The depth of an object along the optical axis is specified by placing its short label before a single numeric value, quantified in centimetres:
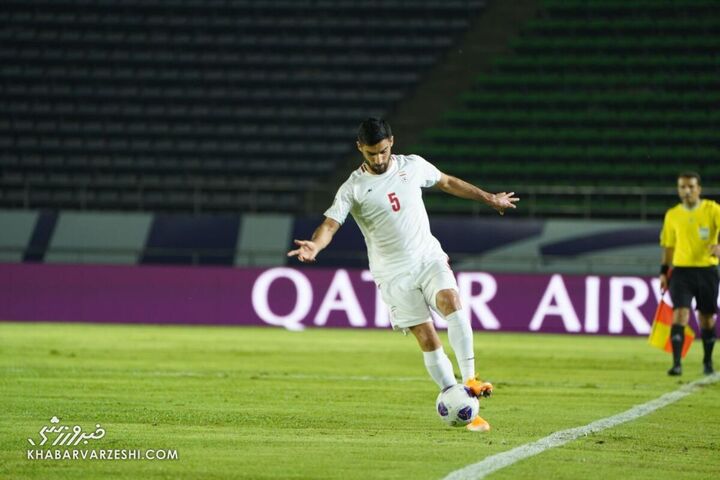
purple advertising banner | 4562
